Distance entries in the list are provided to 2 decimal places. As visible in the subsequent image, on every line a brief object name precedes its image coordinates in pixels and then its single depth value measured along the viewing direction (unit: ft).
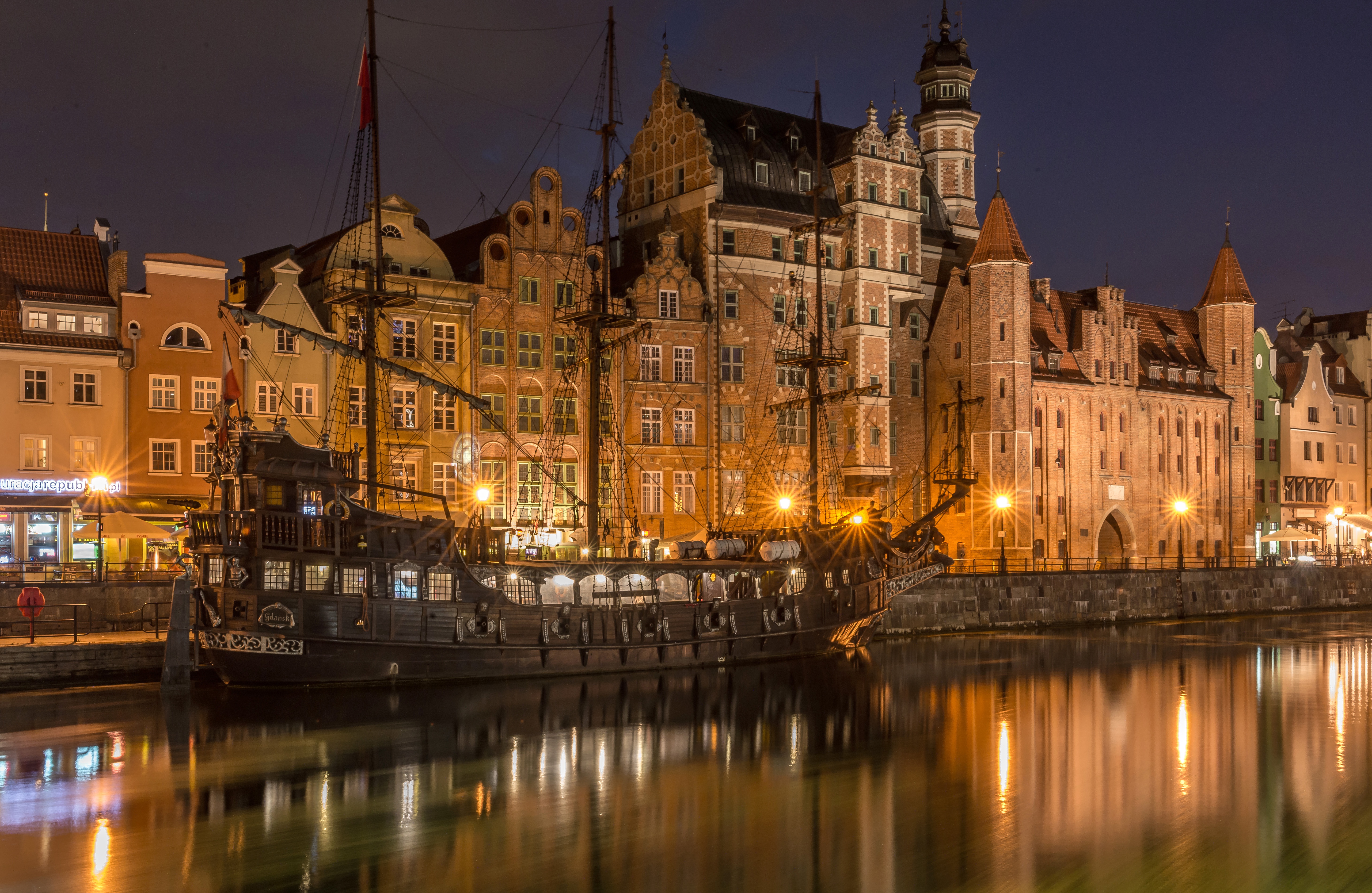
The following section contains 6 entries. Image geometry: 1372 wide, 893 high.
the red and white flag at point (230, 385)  129.70
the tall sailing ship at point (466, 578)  120.98
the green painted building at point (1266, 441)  292.40
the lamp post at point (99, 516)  137.80
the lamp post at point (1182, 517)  266.77
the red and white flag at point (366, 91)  149.18
